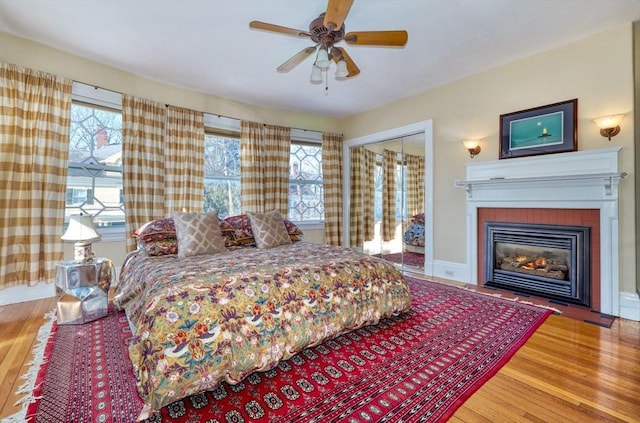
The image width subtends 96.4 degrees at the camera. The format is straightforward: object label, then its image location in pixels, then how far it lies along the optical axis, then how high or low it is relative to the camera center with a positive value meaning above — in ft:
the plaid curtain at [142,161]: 11.57 +2.15
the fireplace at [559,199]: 8.85 +0.44
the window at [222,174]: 14.34 +1.96
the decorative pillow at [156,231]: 9.29 -0.61
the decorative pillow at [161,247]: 8.88 -1.10
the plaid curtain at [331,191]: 17.95 +1.33
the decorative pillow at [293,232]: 11.57 -0.81
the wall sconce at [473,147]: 12.09 +2.75
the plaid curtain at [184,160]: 12.73 +2.39
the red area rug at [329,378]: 4.59 -3.18
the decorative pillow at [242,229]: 10.68 -0.64
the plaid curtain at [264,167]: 15.06 +2.50
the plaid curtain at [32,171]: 9.20 +1.41
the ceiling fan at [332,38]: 6.68 +4.54
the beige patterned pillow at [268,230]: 10.32 -0.65
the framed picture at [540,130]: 9.82 +2.97
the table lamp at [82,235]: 8.27 -0.64
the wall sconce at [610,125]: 8.82 +2.68
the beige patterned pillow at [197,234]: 8.82 -0.69
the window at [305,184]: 17.30 +1.76
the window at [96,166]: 10.87 +1.87
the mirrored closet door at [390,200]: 14.79 +0.70
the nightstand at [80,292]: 7.89 -2.24
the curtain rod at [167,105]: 10.94 +4.88
